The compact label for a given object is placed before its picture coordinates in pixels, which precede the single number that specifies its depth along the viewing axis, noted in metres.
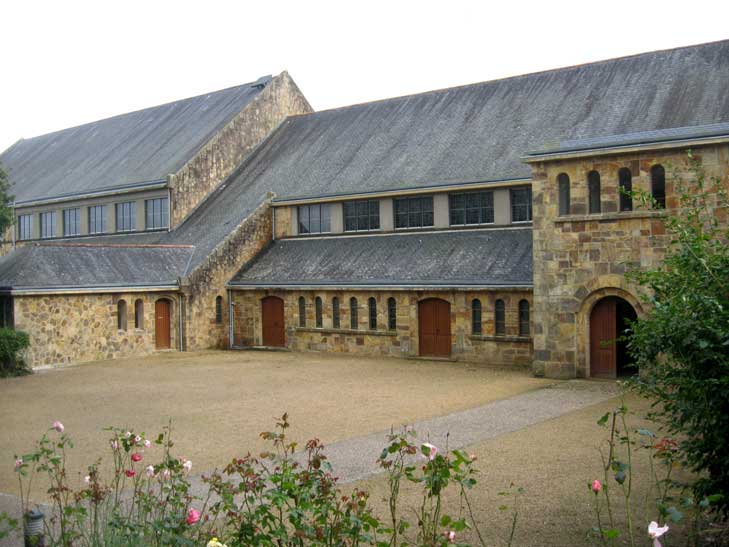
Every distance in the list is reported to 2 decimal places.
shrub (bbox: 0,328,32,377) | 24.84
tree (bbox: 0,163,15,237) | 32.38
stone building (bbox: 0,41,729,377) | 21.02
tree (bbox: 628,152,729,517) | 7.58
